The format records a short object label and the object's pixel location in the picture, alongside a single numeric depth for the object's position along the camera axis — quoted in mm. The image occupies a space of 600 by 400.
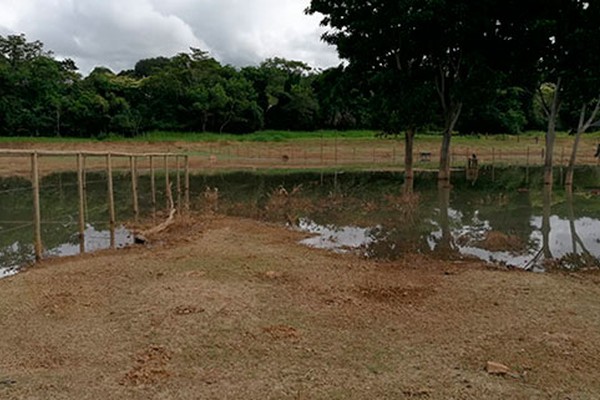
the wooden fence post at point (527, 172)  27784
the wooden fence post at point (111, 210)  11695
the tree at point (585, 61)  19719
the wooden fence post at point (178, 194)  17452
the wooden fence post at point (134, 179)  14127
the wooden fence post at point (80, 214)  10534
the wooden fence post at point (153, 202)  16291
